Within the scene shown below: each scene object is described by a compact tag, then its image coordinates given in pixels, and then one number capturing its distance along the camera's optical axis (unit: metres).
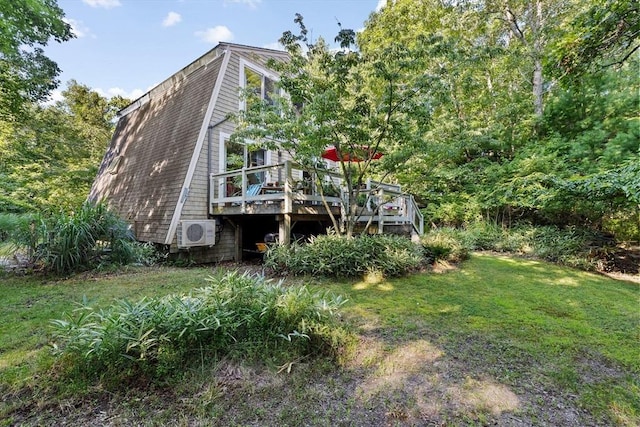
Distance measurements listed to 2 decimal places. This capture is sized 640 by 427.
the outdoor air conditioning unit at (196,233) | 7.52
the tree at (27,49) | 7.48
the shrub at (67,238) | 5.59
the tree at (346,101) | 5.53
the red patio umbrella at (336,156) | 6.79
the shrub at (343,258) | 5.67
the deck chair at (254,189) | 8.46
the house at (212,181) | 7.71
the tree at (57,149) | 10.89
